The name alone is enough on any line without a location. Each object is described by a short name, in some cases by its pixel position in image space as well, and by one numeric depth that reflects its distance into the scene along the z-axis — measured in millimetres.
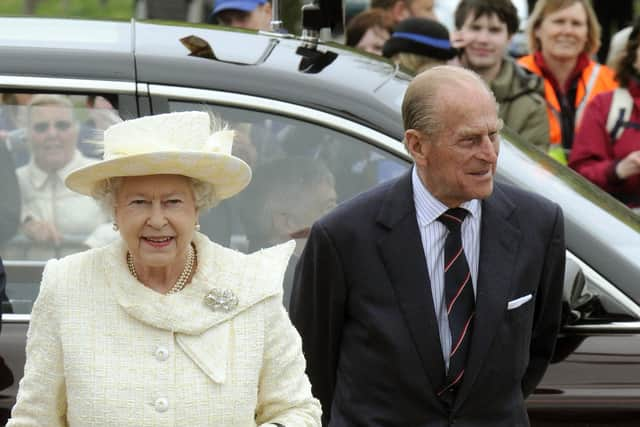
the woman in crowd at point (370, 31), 17422
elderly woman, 6535
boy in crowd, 14727
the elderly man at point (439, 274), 7453
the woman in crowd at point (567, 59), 15836
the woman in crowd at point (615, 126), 13828
